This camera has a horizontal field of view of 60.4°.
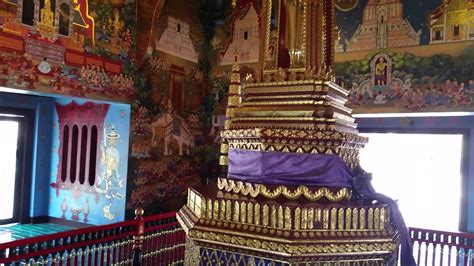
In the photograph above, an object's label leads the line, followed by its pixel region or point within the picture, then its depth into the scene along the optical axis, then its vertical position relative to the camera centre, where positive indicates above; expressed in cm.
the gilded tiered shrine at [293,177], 155 -13
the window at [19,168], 657 -52
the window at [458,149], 584 +7
